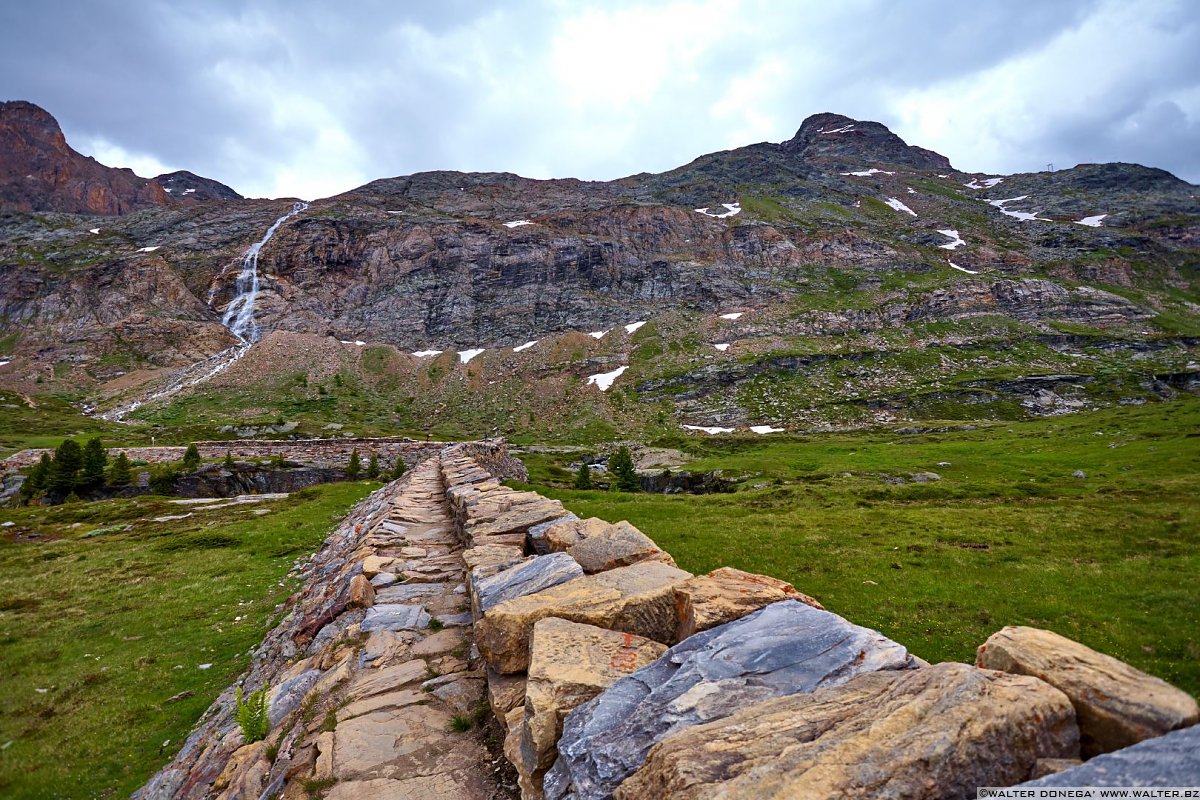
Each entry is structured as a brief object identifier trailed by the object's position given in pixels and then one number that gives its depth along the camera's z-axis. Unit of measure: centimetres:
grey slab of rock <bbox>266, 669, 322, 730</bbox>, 926
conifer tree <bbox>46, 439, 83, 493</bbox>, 4666
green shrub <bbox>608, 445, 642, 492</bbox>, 4478
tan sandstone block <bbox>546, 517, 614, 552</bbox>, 1194
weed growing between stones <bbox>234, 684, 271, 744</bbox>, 860
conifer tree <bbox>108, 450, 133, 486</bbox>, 4956
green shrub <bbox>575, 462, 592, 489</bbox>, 4297
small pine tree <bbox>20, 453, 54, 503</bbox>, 4666
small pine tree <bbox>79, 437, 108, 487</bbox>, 4804
